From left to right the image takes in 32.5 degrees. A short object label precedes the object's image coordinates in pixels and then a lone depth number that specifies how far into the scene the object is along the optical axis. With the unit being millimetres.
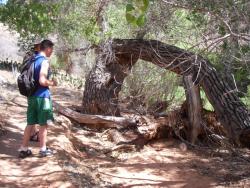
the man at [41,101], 5655
